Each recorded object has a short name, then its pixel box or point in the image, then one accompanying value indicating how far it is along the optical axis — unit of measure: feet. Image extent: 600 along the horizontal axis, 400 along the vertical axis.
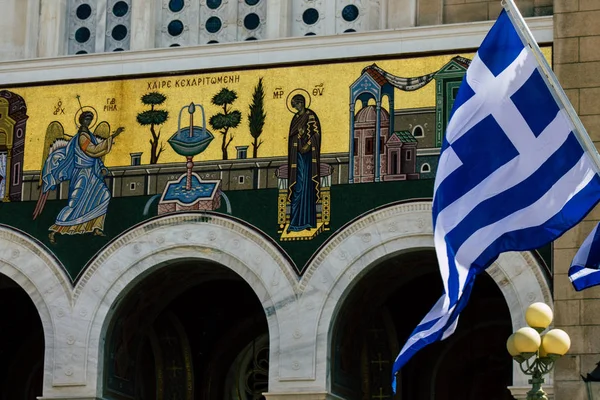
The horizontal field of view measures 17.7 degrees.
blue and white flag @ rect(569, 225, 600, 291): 68.49
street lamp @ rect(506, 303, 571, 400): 66.33
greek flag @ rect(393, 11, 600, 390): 65.72
